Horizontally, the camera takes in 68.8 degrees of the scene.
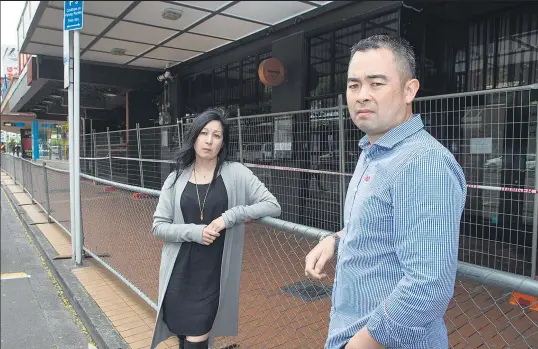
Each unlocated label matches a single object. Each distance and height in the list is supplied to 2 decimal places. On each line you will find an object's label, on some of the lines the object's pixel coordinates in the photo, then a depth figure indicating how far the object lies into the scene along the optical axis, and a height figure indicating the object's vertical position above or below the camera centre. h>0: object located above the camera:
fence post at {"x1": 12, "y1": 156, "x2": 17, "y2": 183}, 16.65 -0.67
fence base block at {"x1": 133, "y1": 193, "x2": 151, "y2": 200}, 4.50 -0.53
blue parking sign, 4.15 +1.44
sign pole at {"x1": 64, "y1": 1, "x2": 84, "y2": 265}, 4.78 +0.43
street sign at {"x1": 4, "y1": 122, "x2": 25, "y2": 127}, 32.84 +2.63
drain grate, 4.02 -1.47
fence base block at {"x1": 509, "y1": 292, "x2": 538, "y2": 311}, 3.73 -1.46
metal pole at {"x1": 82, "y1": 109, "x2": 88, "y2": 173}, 11.17 -0.31
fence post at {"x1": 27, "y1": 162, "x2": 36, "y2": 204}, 10.84 -0.78
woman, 2.34 -0.52
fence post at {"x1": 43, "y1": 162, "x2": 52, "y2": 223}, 7.98 -0.67
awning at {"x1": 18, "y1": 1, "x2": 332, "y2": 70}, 5.96 +2.27
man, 1.00 -0.18
